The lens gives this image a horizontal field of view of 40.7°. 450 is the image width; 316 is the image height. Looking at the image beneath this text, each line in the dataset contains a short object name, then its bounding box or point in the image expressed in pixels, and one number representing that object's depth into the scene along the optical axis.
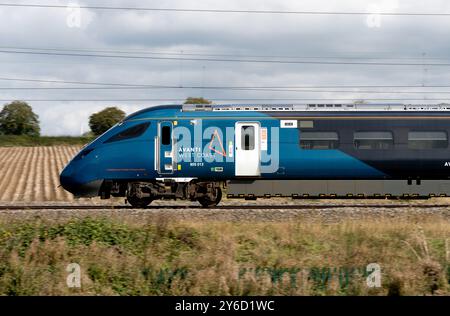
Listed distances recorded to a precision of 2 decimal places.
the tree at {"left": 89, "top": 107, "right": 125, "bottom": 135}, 92.25
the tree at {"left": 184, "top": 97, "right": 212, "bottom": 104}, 85.62
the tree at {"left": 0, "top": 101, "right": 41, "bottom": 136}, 102.19
